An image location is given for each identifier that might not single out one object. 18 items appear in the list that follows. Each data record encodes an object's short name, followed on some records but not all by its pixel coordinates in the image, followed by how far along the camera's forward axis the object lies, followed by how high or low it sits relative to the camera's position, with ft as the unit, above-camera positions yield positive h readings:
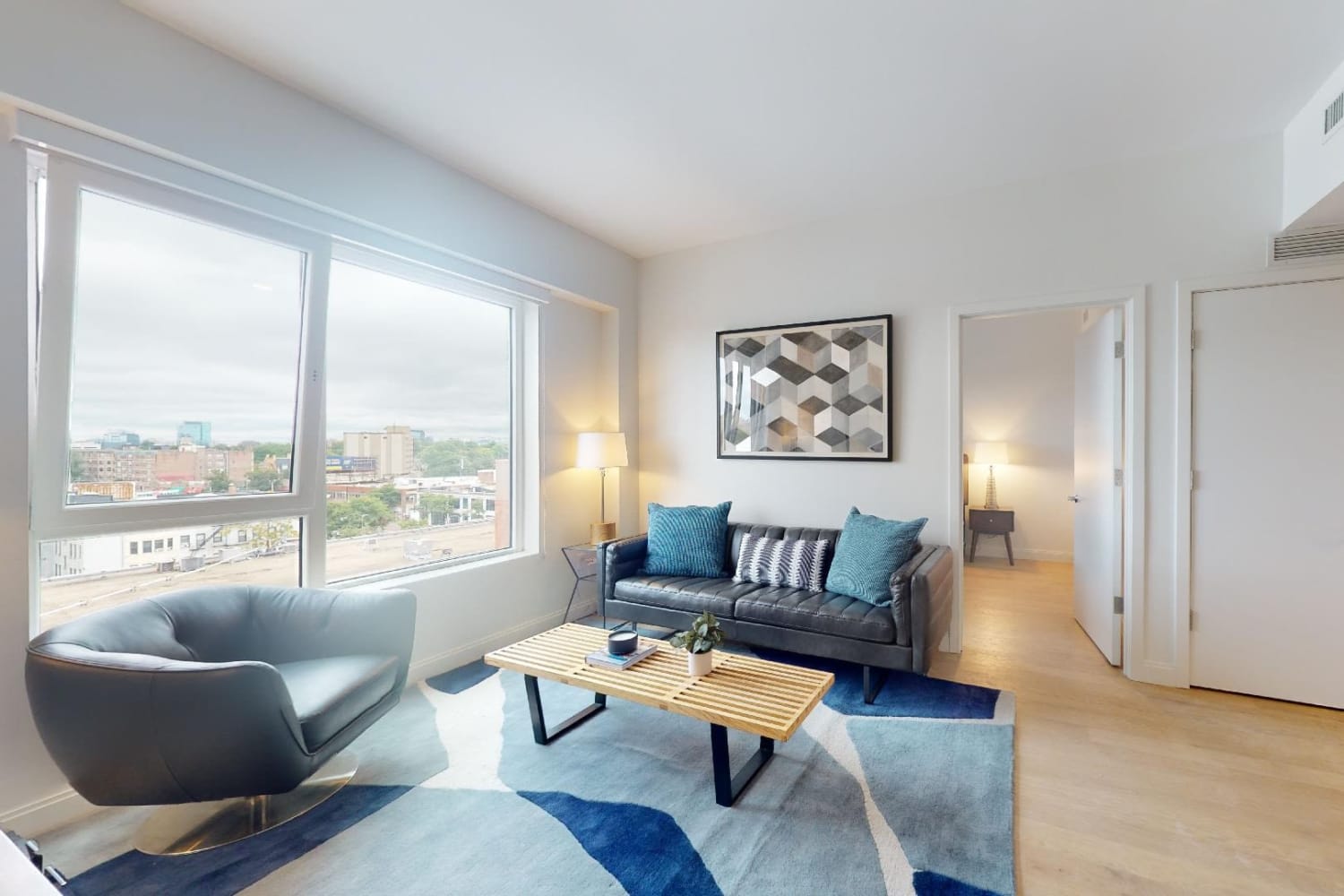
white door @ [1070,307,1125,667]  10.89 -0.42
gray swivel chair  5.55 -2.67
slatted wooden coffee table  6.66 -2.83
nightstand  20.02 -2.16
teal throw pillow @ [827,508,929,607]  10.13 -1.74
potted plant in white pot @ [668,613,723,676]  7.71 -2.42
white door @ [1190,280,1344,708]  9.23 -0.52
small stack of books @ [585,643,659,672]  7.92 -2.75
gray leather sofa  9.37 -2.69
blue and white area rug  5.73 -4.00
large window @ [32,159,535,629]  6.99 +0.69
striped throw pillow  11.51 -2.10
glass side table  13.65 -2.44
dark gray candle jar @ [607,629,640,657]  8.21 -2.61
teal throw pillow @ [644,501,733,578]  12.42 -1.81
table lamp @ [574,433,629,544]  13.87 +0.00
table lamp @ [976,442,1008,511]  21.22 +0.05
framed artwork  12.66 +1.44
